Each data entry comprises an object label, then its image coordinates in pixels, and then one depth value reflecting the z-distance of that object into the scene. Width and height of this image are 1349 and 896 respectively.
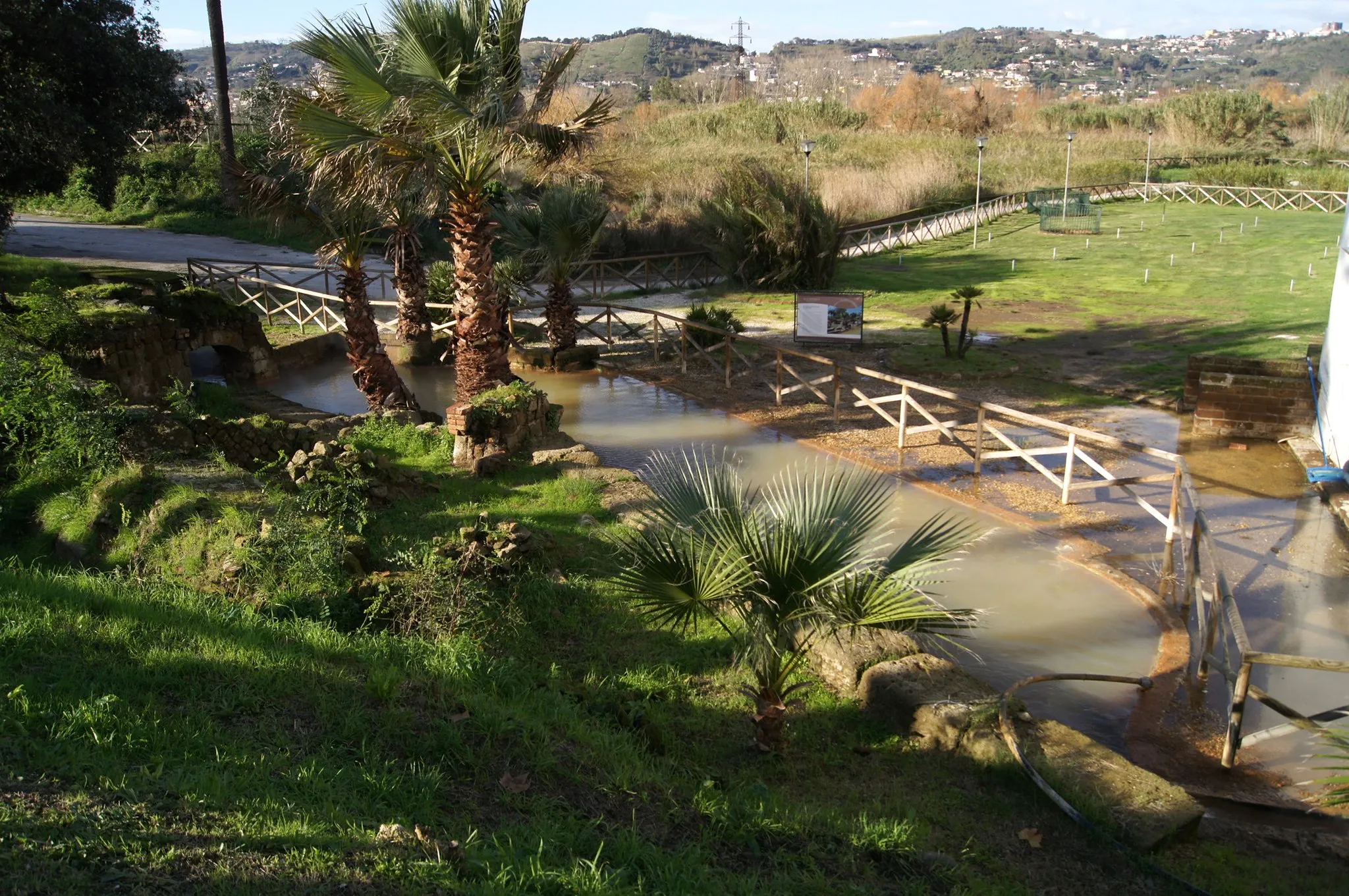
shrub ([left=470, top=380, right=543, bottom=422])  11.52
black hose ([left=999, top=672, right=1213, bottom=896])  4.67
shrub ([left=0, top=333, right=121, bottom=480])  8.95
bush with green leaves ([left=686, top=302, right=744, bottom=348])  17.88
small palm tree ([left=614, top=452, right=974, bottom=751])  5.05
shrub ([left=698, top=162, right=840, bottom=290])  24.39
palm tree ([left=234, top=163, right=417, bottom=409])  13.63
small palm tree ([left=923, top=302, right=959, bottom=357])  16.72
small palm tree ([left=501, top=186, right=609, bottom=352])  17.47
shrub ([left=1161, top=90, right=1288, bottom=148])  59.91
